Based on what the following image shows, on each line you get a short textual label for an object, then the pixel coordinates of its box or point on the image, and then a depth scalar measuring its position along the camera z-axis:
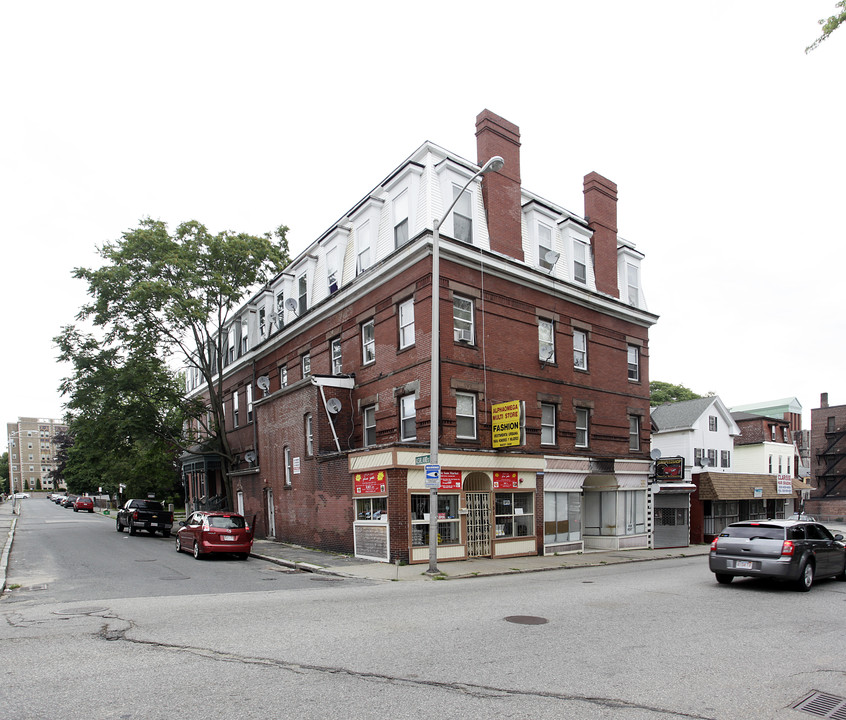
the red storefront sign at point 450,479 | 19.34
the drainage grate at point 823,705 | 5.64
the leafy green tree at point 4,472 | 147.12
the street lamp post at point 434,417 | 16.52
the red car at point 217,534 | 20.27
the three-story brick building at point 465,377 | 19.95
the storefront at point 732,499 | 33.22
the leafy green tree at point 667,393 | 70.12
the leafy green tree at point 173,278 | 27.86
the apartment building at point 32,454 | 157.50
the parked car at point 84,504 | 66.75
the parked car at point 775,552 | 13.17
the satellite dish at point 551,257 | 24.01
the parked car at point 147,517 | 31.59
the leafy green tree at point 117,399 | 29.12
